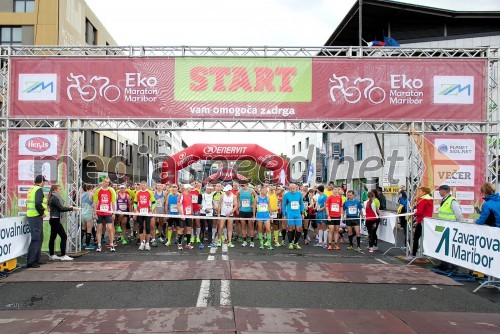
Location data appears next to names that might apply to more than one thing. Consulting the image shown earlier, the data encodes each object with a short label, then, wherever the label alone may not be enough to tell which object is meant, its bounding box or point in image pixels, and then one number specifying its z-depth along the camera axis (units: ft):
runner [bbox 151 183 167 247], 44.42
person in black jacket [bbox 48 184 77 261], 34.53
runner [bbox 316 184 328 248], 45.93
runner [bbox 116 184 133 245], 45.21
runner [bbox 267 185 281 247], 45.01
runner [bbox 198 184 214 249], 44.60
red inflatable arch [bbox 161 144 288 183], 70.28
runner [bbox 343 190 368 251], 41.98
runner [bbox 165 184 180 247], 43.52
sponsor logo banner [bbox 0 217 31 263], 28.71
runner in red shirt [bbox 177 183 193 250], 42.83
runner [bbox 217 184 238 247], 43.27
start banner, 38.68
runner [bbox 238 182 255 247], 43.86
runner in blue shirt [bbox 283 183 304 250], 41.91
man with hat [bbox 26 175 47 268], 32.04
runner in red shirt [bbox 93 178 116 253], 39.65
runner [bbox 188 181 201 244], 45.06
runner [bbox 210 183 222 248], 44.98
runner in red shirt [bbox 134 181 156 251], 41.14
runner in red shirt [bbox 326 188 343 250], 42.65
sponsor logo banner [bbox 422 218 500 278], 25.63
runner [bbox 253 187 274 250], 42.75
